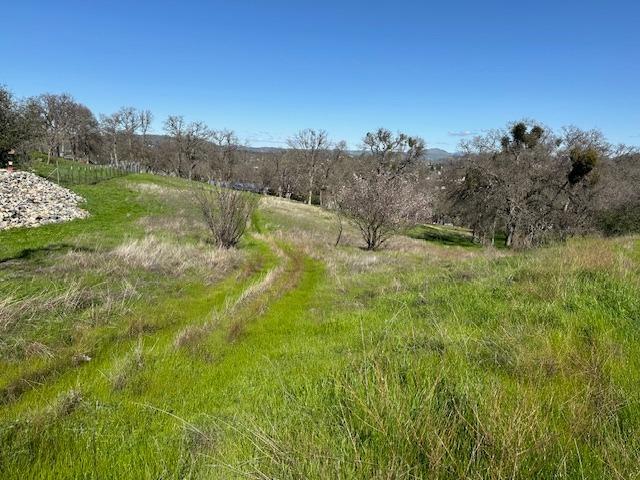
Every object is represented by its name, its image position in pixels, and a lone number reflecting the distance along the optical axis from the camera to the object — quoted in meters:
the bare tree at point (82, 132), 79.81
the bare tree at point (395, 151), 68.47
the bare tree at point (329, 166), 86.06
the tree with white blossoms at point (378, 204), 26.11
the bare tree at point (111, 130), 88.19
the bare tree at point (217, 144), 78.38
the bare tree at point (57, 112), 74.56
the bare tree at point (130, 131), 90.50
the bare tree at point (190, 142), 84.31
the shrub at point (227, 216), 20.44
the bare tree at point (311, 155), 87.19
